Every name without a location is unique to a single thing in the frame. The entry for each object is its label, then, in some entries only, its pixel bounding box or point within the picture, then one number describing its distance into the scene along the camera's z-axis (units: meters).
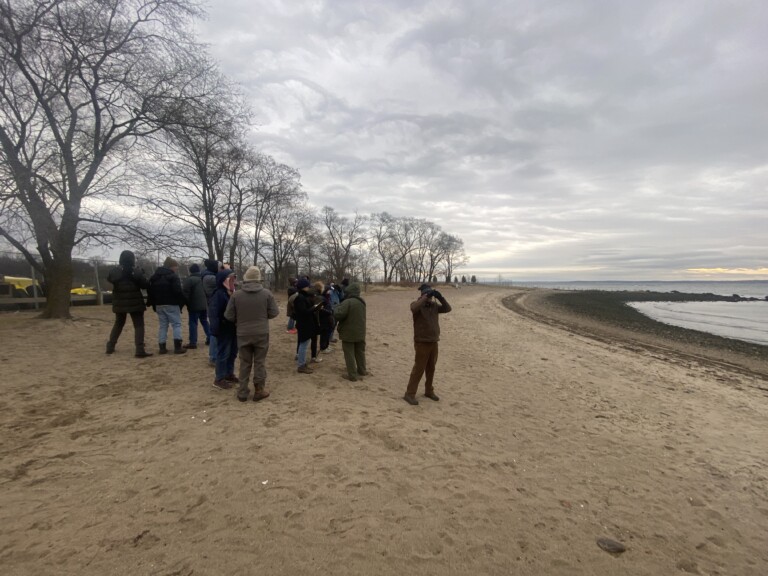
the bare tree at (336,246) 55.50
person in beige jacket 5.08
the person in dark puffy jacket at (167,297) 7.09
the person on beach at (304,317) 6.65
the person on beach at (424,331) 5.75
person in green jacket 6.44
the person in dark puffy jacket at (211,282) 6.52
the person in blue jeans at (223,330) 5.59
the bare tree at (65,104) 8.82
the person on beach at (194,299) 7.45
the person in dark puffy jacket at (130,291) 6.79
